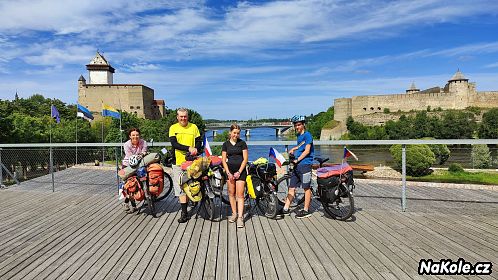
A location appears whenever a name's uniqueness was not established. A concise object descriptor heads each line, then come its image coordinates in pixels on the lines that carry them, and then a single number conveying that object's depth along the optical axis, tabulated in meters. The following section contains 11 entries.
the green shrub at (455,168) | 11.44
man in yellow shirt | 4.50
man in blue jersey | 4.45
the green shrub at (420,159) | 20.74
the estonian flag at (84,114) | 19.48
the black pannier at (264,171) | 4.55
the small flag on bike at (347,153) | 4.56
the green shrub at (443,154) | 11.44
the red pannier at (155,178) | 4.86
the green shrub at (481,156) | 8.09
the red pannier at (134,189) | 4.83
